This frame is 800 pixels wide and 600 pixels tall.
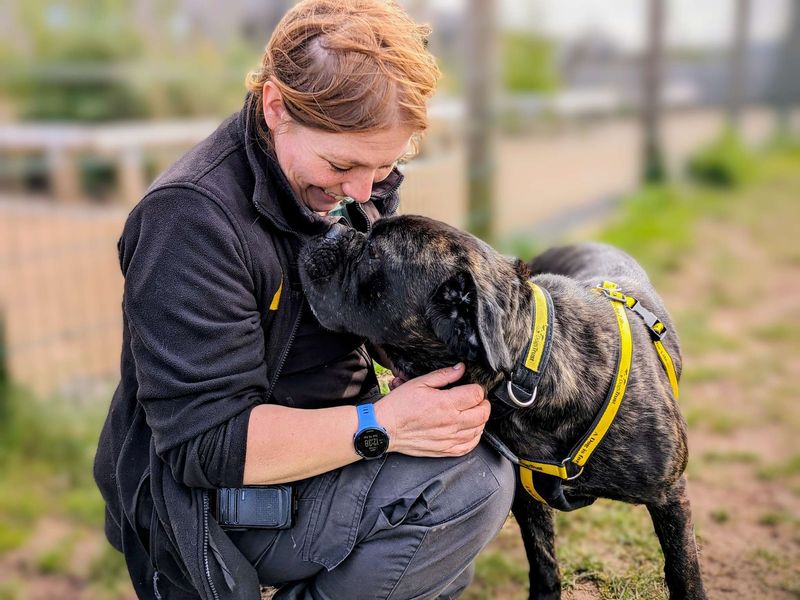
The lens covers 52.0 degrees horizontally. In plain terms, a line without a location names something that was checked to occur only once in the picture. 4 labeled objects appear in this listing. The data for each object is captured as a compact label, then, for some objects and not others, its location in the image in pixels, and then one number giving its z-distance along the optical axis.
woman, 2.27
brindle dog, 2.54
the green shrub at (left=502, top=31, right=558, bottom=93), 12.04
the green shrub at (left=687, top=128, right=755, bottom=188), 13.31
